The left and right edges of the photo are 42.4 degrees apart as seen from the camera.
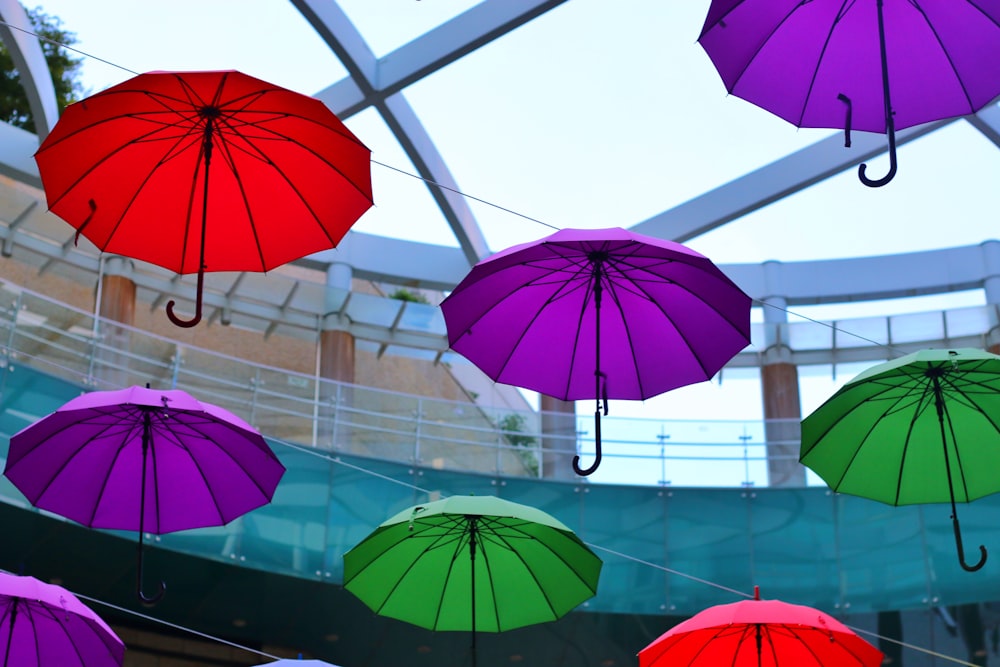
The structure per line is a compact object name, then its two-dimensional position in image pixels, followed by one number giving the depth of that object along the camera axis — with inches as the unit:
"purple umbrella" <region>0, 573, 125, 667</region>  321.1
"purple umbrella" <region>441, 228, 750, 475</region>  284.8
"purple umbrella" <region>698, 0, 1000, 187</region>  226.7
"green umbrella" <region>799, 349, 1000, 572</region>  305.0
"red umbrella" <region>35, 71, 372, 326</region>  247.4
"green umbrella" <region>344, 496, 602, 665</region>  348.8
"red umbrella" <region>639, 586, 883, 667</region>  307.4
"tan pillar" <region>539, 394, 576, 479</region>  575.2
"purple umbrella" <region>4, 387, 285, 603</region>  329.7
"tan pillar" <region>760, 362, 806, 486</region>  574.9
